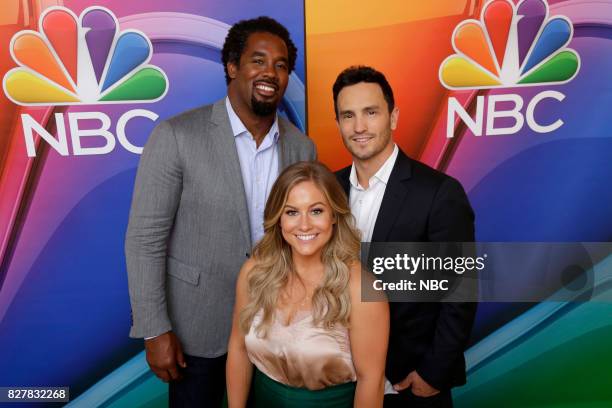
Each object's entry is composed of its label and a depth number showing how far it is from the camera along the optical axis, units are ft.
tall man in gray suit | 6.46
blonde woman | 5.77
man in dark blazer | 6.15
